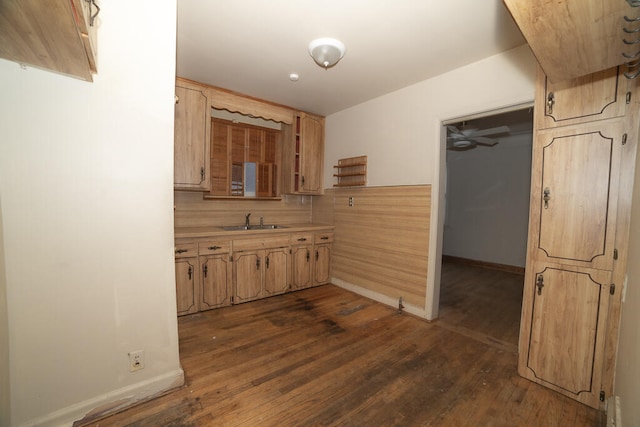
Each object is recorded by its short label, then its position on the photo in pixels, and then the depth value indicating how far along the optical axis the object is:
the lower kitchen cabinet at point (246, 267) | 2.79
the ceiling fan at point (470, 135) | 4.32
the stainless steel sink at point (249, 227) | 3.59
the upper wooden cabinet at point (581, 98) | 1.54
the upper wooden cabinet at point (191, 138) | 2.85
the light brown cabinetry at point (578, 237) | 1.54
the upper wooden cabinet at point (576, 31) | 1.02
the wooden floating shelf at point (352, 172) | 3.46
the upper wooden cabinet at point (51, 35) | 0.84
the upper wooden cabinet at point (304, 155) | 3.81
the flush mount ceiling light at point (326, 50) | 2.09
